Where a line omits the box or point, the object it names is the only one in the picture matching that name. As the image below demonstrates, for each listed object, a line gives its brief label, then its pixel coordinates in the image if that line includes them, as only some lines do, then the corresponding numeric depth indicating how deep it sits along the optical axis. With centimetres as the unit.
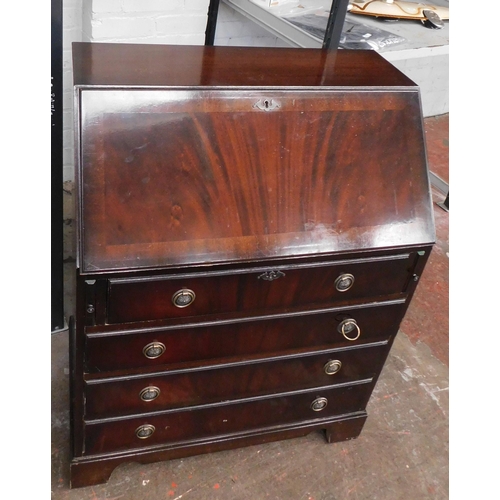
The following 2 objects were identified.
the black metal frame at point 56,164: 168
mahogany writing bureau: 139
